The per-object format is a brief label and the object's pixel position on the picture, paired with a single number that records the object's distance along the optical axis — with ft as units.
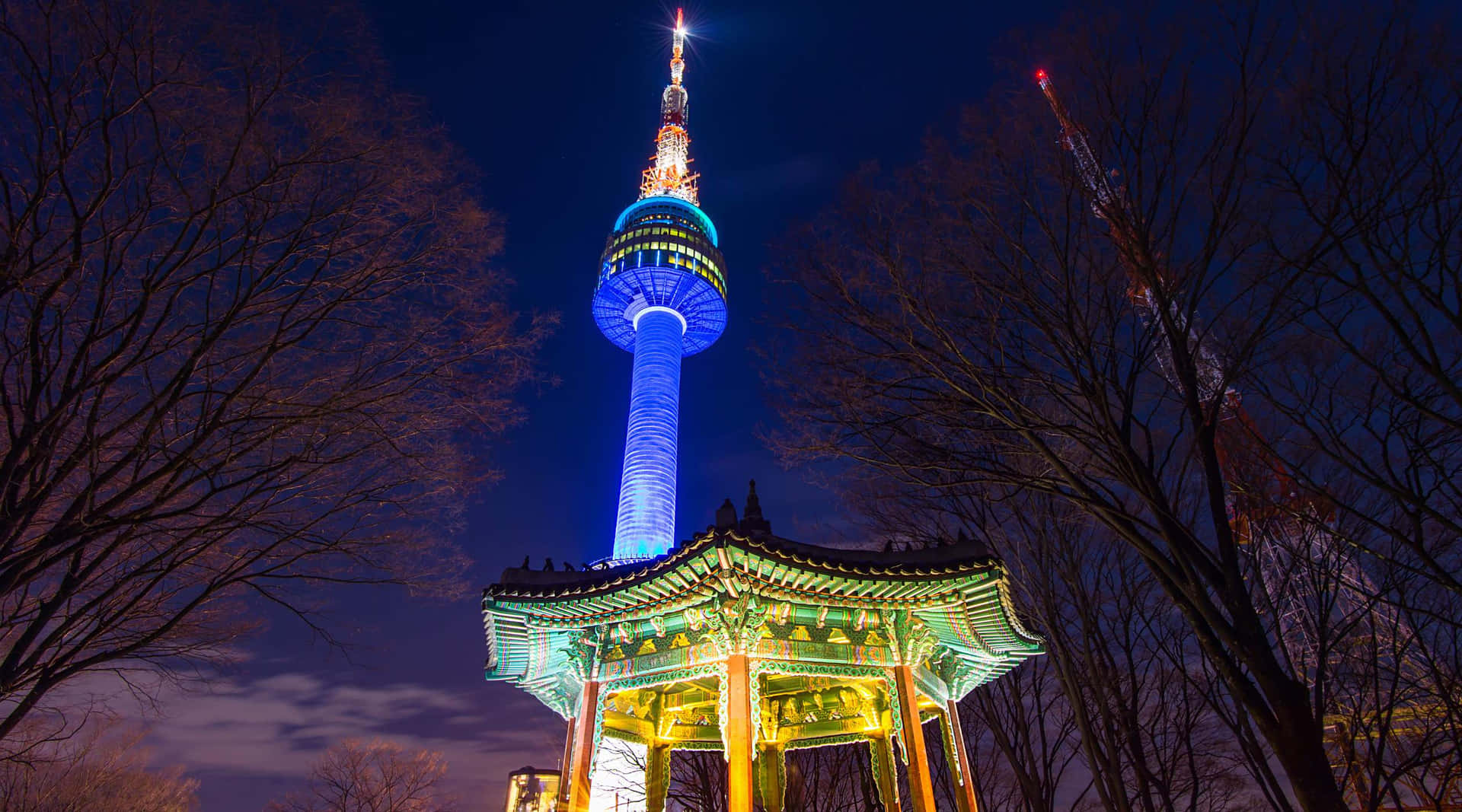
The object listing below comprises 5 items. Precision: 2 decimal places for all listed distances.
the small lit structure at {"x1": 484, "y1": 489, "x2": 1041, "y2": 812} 34.53
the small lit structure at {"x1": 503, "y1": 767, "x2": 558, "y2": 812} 103.86
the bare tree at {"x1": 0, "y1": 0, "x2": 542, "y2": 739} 20.08
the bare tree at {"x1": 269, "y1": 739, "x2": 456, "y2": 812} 114.01
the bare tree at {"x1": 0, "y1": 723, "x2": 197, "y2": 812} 91.76
